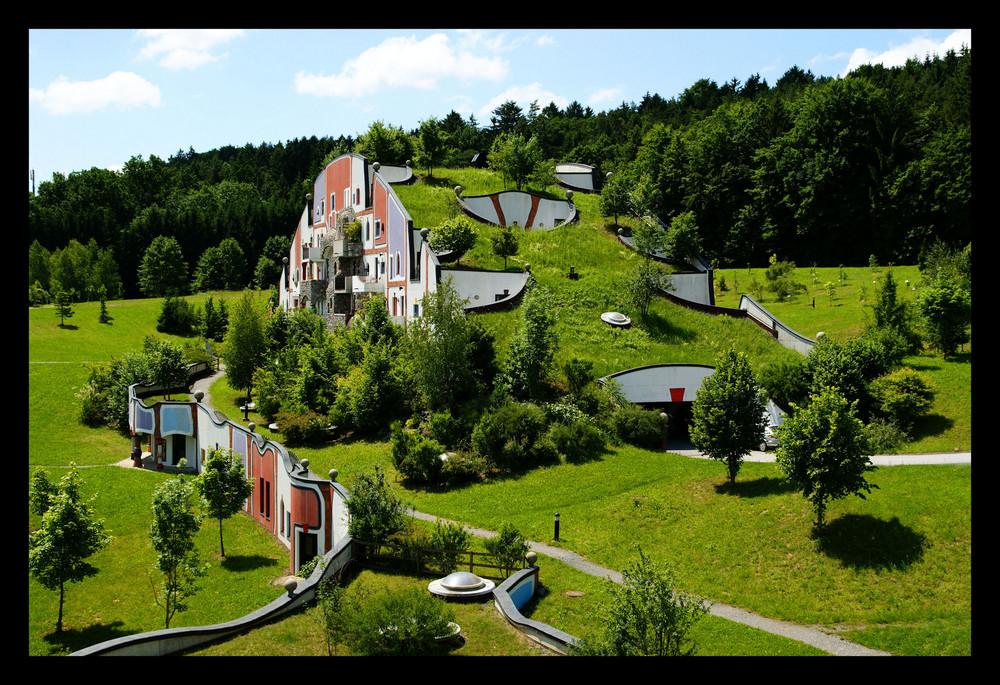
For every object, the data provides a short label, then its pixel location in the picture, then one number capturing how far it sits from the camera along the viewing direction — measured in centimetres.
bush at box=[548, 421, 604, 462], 3247
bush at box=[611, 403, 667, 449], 3378
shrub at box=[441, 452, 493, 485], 3084
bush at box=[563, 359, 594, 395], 3666
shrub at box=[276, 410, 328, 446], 3684
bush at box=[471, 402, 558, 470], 3177
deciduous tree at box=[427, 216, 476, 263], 5066
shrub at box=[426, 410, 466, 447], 3328
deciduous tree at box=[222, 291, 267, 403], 4794
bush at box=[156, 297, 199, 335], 7312
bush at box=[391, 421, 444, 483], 3077
